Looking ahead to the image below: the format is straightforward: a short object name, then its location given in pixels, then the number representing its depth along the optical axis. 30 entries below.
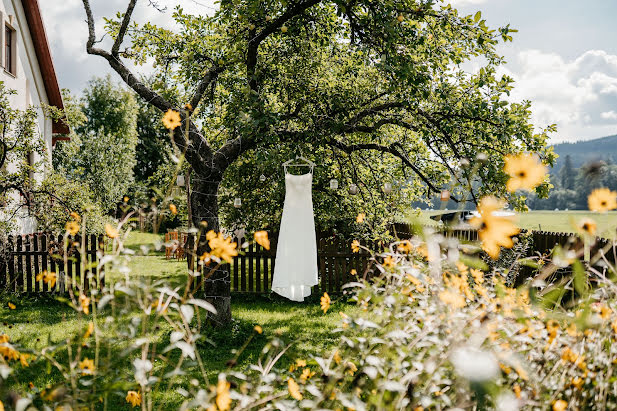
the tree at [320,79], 4.74
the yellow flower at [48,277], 1.75
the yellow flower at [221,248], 1.70
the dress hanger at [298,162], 5.49
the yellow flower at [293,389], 1.47
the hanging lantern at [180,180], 6.41
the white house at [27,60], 10.88
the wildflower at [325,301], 2.25
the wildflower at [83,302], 1.63
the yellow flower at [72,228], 1.72
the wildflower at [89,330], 1.59
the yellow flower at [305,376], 1.82
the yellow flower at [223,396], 1.39
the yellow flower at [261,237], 1.80
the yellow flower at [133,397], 2.12
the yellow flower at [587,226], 1.46
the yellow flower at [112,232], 1.69
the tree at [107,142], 23.92
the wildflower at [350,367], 1.76
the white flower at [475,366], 1.15
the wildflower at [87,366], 1.56
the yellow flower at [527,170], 1.41
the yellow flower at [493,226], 1.36
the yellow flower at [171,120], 1.79
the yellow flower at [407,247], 2.25
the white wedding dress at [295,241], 6.23
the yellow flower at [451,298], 1.61
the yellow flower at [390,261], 2.09
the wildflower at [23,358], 1.69
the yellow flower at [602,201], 1.50
